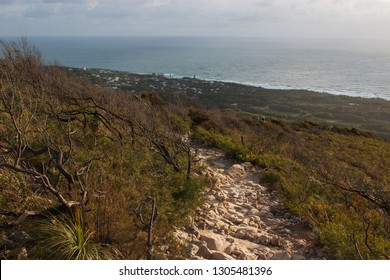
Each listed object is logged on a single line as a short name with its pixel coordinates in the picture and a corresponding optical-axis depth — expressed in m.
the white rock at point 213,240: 3.94
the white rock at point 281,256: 3.81
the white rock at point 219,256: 3.64
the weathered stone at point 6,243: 3.01
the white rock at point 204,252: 3.73
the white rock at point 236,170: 7.48
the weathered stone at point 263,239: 4.34
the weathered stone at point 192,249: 3.72
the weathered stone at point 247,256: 3.73
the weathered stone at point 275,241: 4.27
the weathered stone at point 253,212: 5.39
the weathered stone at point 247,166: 7.96
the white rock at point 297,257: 3.84
